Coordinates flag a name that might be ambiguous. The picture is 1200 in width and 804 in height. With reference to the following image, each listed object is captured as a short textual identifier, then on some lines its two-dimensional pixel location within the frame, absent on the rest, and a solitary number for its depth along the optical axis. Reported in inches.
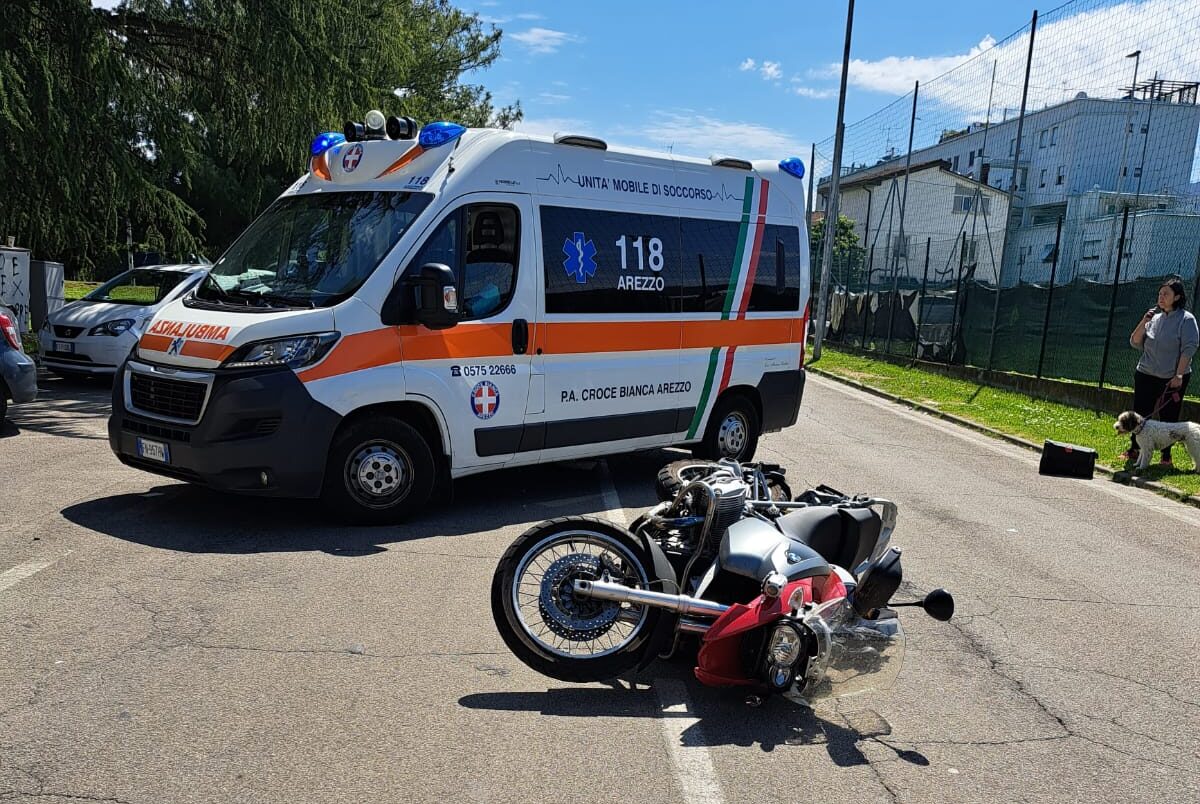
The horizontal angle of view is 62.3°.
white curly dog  422.9
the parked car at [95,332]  509.4
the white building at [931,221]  861.8
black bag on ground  434.3
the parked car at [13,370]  365.7
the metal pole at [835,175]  1023.6
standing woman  433.1
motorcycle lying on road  165.3
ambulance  253.4
